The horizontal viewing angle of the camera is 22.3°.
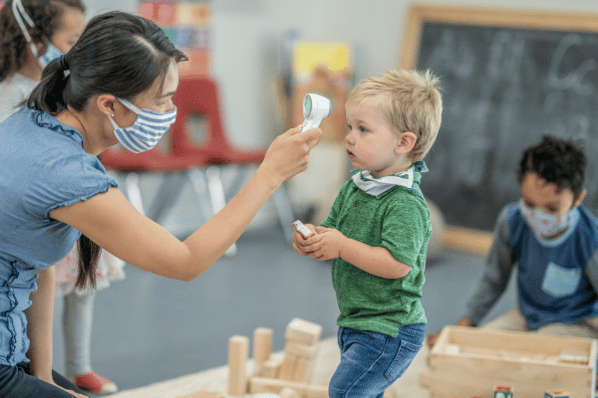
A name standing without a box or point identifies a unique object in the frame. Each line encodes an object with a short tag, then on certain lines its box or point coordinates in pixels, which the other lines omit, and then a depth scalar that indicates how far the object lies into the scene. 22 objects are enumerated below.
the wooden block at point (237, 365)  3.23
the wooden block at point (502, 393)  3.01
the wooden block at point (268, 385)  3.23
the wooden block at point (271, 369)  3.28
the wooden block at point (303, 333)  3.24
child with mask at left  3.04
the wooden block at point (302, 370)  3.27
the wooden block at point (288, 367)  3.29
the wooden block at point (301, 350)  3.26
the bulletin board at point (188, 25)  5.27
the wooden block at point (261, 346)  3.32
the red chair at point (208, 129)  5.18
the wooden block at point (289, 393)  3.15
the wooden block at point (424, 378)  3.31
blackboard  5.27
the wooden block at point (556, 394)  2.97
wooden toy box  3.05
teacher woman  2.45
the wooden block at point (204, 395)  2.98
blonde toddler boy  2.58
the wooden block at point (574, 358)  3.10
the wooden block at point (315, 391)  3.17
